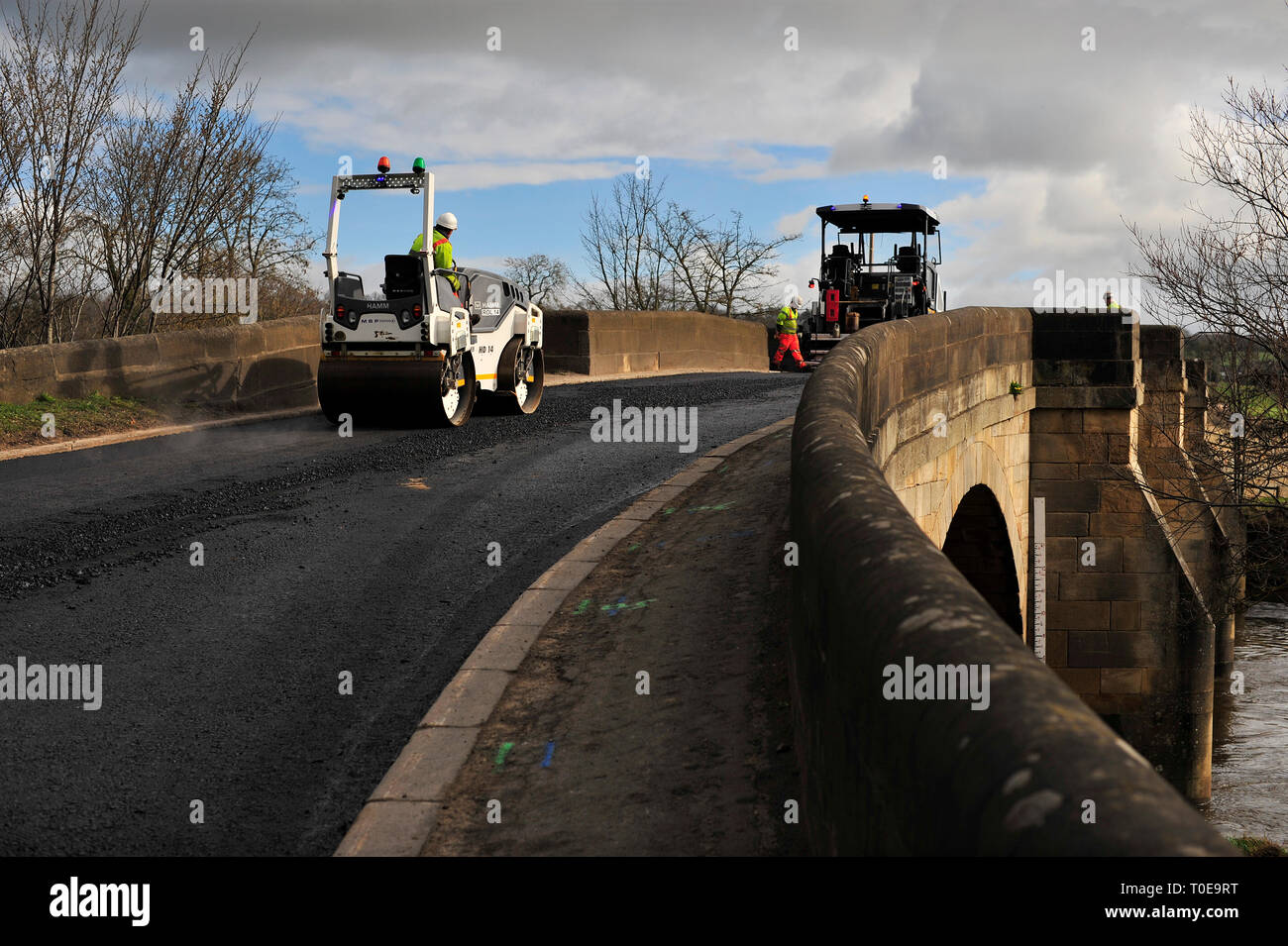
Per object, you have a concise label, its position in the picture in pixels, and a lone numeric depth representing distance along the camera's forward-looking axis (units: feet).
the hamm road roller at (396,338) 43.24
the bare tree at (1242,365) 66.69
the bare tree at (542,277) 159.43
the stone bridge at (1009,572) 6.36
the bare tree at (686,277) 144.66
